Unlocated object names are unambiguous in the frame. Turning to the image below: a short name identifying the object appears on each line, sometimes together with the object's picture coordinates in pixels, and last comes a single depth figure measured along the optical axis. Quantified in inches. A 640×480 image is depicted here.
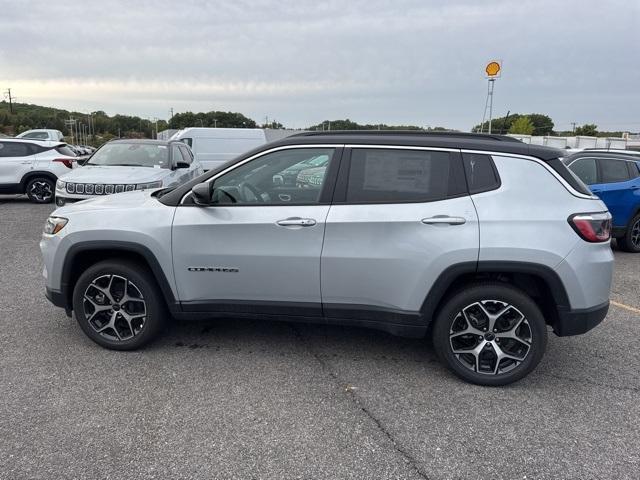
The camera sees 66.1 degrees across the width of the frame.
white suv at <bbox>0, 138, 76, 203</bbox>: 494.0
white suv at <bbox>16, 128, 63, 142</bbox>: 1050.1
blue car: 319.9
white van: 730.8
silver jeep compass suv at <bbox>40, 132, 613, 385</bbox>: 135.5
